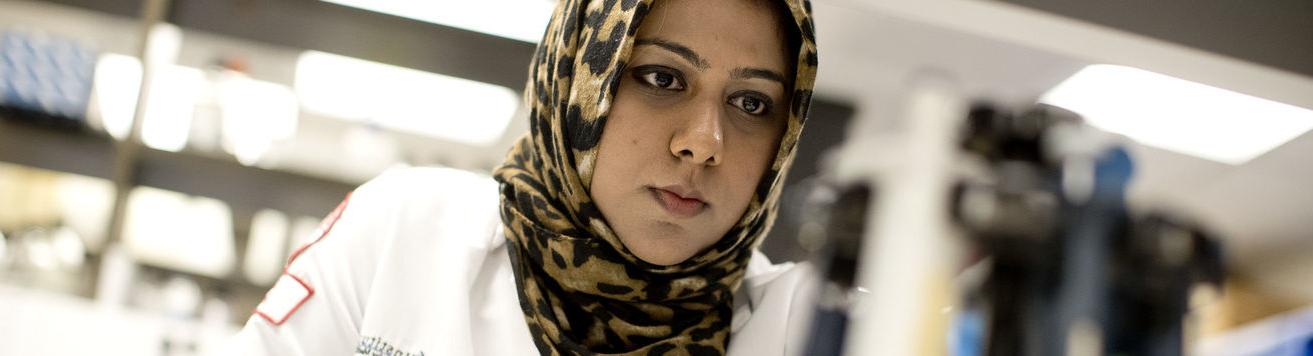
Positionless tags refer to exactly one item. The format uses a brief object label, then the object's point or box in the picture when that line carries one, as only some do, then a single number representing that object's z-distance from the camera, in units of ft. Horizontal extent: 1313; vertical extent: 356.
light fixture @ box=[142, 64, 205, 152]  10.46
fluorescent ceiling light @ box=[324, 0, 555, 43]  9.96
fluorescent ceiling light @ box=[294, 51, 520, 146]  10.55
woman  3.61
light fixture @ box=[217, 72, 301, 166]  10.78
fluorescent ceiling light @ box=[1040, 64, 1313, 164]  10.64
